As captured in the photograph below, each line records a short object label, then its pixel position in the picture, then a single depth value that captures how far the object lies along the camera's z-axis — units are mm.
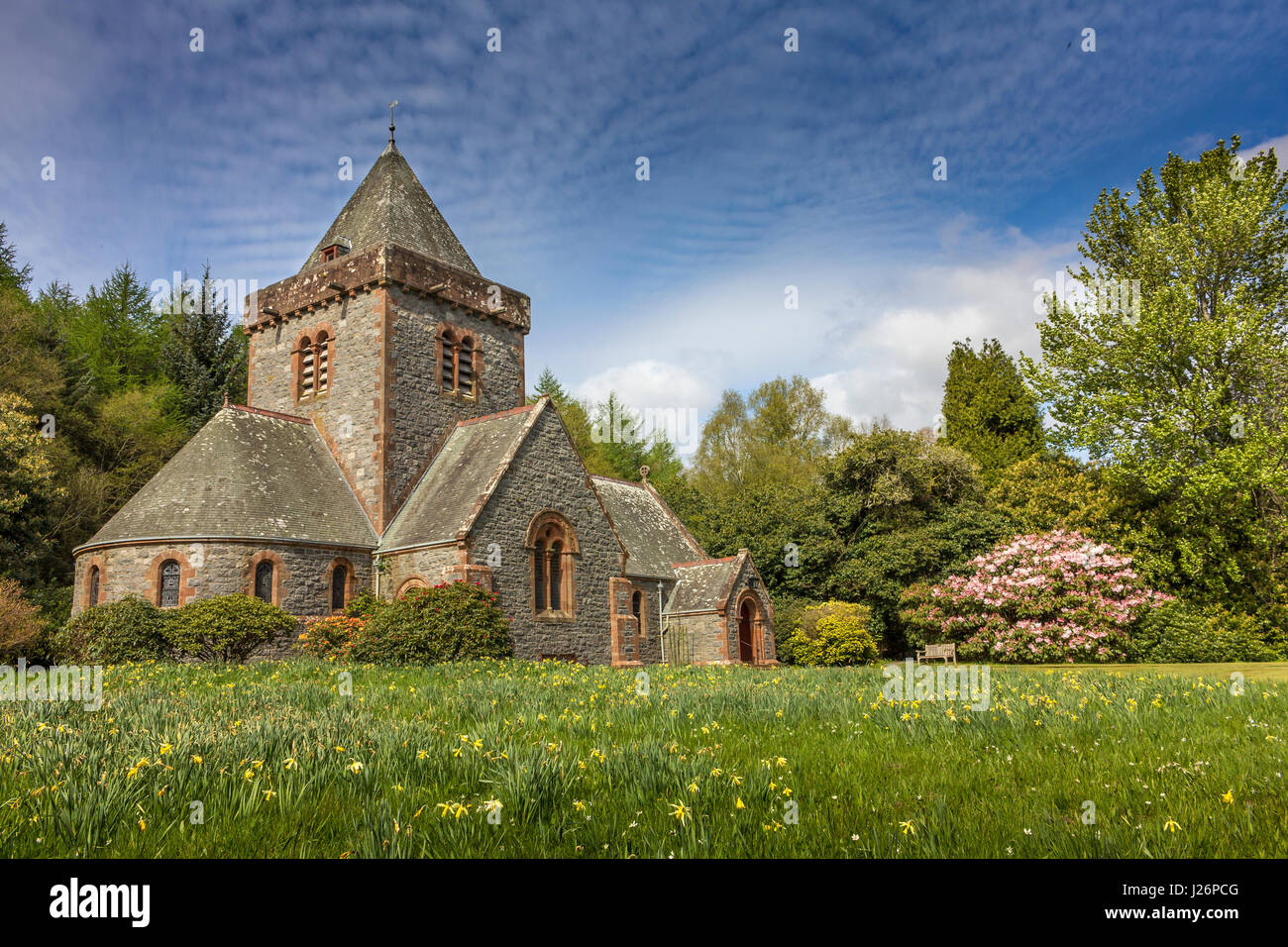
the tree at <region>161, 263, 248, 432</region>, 43031
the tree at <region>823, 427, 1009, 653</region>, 32656
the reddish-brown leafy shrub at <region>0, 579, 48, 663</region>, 20469
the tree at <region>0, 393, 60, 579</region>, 26891
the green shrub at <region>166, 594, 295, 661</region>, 19234
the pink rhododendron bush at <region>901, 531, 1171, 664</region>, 26844
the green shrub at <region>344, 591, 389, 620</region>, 21766
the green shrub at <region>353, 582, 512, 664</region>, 18125
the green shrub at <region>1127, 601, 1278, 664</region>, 26797
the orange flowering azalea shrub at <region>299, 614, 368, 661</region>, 21031
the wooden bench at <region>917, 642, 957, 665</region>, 26648
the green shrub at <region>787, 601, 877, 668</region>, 30375
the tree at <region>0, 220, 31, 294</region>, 40219
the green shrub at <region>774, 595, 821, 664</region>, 33000
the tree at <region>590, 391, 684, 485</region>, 55594
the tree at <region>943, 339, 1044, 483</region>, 41469
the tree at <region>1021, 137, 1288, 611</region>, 27625
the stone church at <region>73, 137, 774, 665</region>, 21953
